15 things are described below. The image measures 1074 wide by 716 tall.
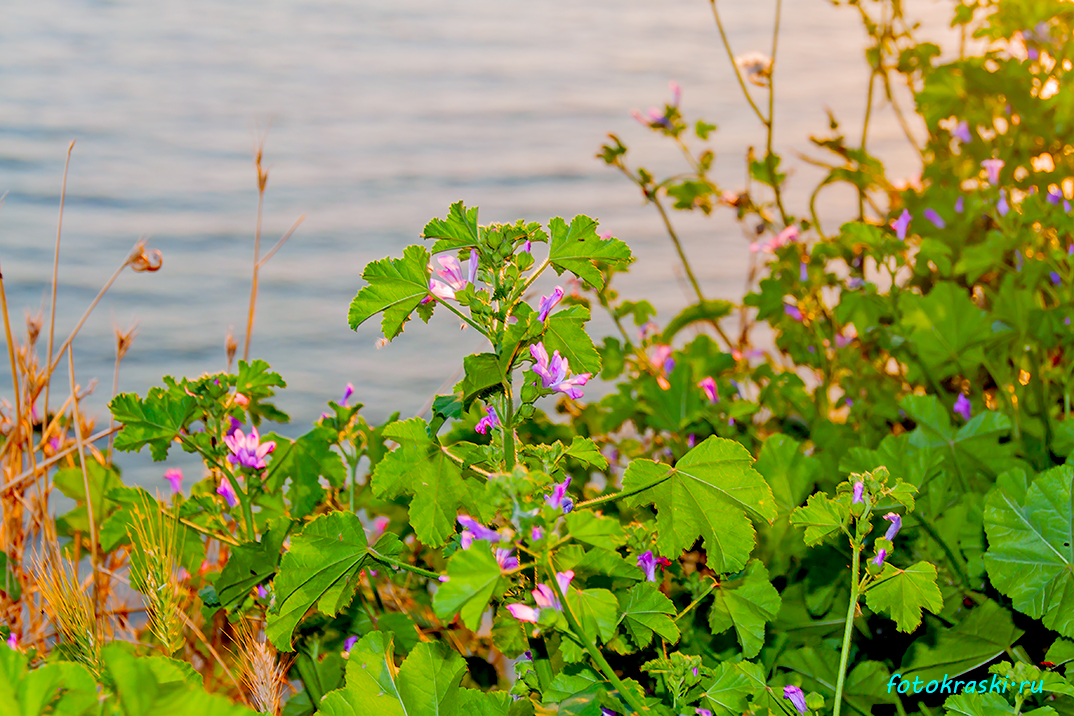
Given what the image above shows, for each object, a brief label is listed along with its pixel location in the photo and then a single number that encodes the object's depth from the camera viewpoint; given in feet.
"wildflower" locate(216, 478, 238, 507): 5.76
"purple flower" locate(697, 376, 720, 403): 7.35
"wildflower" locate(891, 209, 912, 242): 6.65
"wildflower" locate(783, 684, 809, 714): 5.34
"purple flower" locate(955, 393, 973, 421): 7.02
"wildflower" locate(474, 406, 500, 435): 5.21
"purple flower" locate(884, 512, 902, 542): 5.32
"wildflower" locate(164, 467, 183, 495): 6.25
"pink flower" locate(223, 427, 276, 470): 5.61
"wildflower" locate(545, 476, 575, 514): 4.97
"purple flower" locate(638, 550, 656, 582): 5.41
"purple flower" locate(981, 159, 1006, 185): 8.20
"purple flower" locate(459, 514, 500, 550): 4.97
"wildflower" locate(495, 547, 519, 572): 4.94
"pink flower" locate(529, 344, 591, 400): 5.15
